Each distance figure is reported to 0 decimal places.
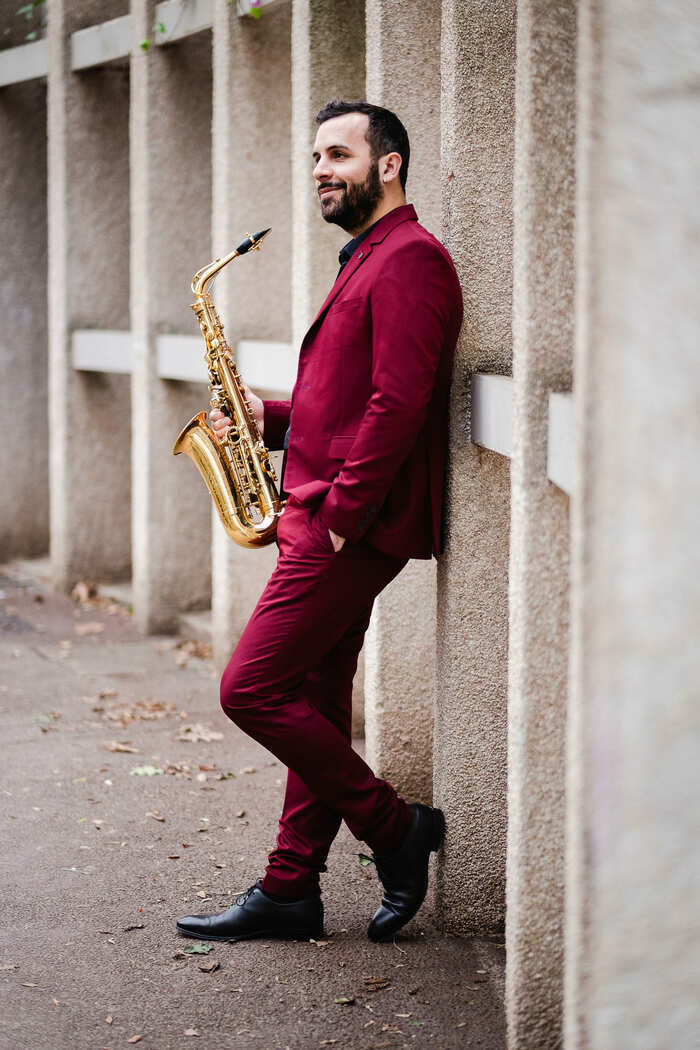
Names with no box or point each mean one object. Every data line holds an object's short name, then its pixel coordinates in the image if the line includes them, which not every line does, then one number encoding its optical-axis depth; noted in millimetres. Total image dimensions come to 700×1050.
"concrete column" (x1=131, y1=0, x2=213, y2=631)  8766
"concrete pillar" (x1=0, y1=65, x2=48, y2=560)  11383
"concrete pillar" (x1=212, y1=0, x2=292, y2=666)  7582
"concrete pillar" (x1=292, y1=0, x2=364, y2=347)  6410
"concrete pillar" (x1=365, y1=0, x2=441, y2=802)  5188
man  3879
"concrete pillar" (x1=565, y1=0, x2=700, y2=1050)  2207
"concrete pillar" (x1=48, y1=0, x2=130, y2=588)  9969
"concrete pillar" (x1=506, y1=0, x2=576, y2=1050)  3135
